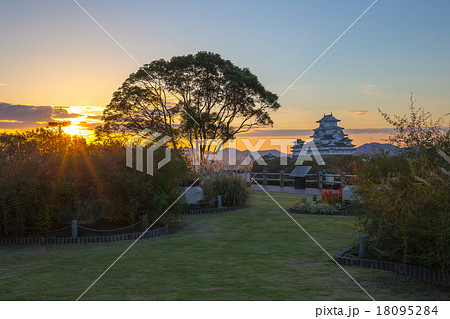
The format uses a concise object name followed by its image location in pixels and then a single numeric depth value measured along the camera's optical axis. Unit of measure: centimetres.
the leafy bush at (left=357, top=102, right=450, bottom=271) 552
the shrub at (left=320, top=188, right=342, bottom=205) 1442
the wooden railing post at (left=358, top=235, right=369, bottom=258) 691
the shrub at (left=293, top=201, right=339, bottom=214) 1360
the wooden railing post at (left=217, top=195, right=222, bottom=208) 1489
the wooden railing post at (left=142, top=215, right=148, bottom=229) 1060
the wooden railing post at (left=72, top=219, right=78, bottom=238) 963
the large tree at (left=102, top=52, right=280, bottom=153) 3234
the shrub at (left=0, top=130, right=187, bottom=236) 951
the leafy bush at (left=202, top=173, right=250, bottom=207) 1538
